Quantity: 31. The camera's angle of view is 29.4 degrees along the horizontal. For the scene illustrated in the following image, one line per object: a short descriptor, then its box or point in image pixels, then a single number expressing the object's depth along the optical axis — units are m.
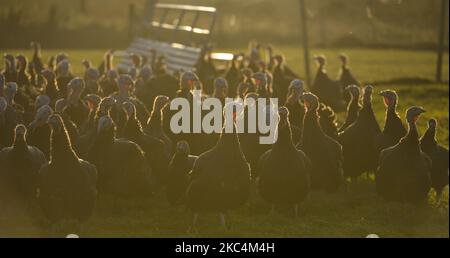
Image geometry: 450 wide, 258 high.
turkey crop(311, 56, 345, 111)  20.42
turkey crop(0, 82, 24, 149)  12.86
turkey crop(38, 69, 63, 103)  15.76
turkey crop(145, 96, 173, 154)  13.11
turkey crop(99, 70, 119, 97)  17.28
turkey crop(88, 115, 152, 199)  11.68
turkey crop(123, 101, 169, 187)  12.52
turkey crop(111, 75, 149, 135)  13.29
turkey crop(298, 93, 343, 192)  12.78
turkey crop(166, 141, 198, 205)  11.82
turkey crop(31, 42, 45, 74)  21.77
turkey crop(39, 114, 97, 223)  10.71
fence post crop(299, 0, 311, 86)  29.08
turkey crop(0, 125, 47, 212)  11.25
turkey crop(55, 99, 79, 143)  12.98
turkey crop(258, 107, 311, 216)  11.66
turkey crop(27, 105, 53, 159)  12.59
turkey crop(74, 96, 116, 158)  12.62
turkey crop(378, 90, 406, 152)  13.82
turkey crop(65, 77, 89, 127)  14.35
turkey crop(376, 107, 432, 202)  12.24
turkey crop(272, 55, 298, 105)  17.86
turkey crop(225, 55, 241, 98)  19.06
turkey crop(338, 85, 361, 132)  14.85
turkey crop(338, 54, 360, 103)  21.39
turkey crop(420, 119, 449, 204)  13.54
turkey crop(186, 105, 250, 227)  11.16
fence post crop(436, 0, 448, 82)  31.39
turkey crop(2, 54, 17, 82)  17.89
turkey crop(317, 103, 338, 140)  14.40
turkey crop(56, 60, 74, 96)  16.94
